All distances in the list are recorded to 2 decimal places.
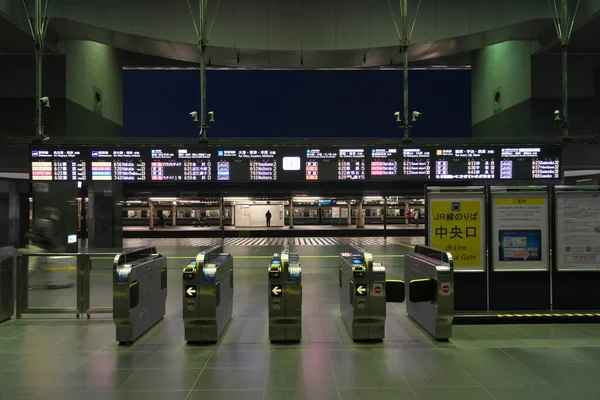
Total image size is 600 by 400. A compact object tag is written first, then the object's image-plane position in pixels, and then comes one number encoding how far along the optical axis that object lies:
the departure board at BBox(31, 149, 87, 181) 7.41
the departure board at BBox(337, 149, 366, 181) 7.55
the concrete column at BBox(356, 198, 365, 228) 28.69
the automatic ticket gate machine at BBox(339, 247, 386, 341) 5.46
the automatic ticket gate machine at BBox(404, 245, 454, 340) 5.41
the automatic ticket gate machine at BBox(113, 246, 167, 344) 5.39
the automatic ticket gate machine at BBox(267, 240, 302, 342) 5.42
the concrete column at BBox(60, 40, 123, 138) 11.40
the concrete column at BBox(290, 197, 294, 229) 28.06
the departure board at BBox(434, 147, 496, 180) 7.42
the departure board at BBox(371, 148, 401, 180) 7.51
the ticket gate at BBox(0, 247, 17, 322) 6.56
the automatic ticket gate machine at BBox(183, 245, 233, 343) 5.39
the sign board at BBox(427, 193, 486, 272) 6.79
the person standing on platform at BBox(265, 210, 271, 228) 28.33
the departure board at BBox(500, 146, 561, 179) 7.33
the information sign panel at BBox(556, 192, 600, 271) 6.73
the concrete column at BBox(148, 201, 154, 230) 27.47
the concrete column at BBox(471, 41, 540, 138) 11.16
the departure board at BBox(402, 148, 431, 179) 7.48
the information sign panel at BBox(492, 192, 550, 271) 6.75
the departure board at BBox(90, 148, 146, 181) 7.48
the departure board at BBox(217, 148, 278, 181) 7.55
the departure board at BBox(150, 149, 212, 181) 7.59
